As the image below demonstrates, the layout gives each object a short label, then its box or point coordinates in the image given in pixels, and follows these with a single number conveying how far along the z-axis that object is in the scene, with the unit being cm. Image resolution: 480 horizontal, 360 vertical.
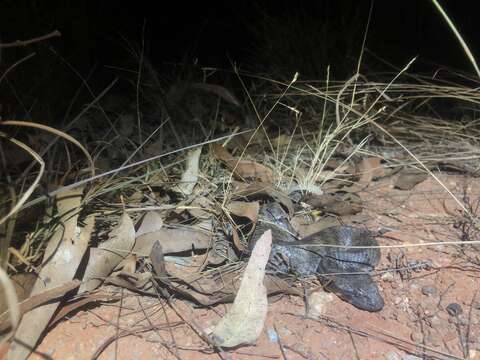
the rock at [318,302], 26
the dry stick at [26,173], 25
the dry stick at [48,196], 25
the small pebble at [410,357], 23
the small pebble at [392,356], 23
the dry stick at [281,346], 23
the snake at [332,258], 27
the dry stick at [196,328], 23
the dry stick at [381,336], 24
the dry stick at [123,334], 23
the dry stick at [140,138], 34
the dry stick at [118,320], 24
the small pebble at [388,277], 28
